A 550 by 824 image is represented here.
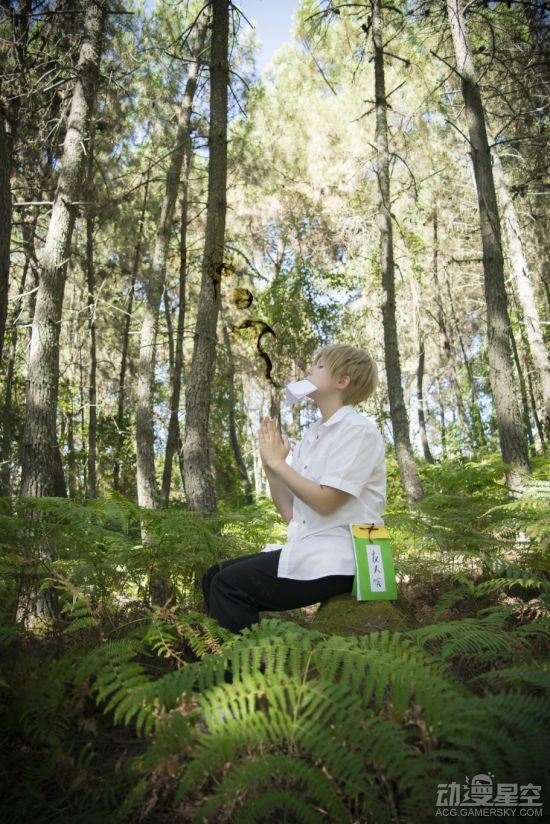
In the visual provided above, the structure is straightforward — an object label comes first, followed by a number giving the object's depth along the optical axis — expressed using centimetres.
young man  258
